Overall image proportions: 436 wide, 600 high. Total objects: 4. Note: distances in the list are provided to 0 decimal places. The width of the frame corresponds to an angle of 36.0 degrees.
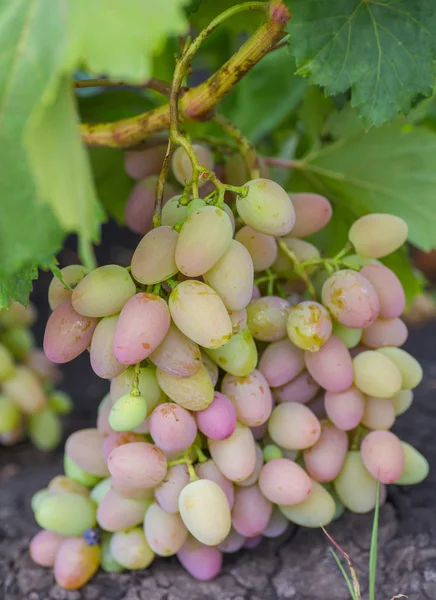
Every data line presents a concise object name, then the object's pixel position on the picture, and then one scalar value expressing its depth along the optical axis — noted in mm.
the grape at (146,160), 701
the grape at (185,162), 630
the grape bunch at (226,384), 505
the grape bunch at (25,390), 944
